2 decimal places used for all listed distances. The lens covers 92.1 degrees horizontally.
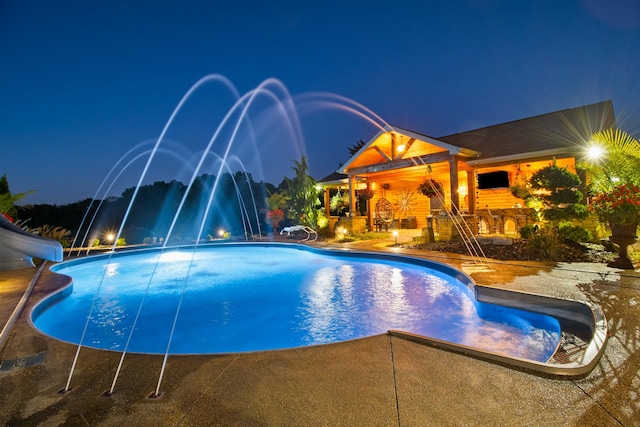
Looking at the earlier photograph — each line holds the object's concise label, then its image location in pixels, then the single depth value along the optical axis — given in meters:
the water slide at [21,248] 9.40
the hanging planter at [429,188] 16.16
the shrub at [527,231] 10.37
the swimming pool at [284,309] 5.13
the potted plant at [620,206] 6.81
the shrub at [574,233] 9.31
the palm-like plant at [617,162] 7.11
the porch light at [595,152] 8.31
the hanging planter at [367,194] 19.30
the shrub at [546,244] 8.82
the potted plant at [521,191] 12.52
